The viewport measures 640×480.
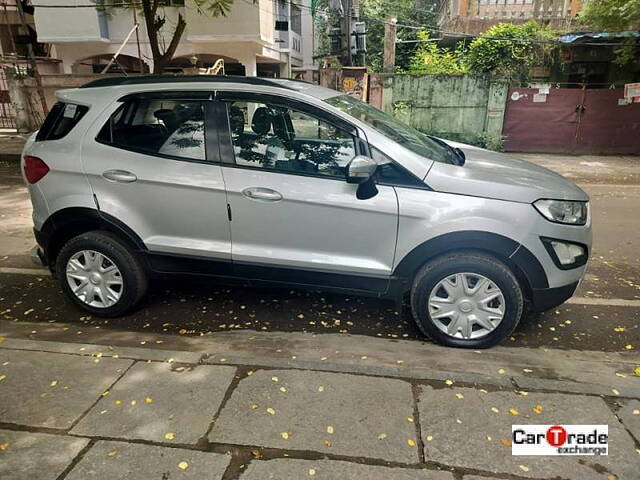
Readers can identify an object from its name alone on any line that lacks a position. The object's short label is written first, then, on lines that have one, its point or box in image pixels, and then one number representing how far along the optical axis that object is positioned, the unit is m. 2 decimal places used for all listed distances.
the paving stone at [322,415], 2.38
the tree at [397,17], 22.52
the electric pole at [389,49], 14.59
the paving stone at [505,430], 2.24
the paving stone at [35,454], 2.20
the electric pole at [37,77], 14.05
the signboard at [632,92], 11.91
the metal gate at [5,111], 16.52
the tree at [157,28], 9.09
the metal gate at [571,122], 12.38
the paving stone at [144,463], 2.19
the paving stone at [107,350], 3.12
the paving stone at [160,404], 2.47
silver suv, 3.20
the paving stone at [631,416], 2.47
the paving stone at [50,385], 2.60
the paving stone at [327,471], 2.18
